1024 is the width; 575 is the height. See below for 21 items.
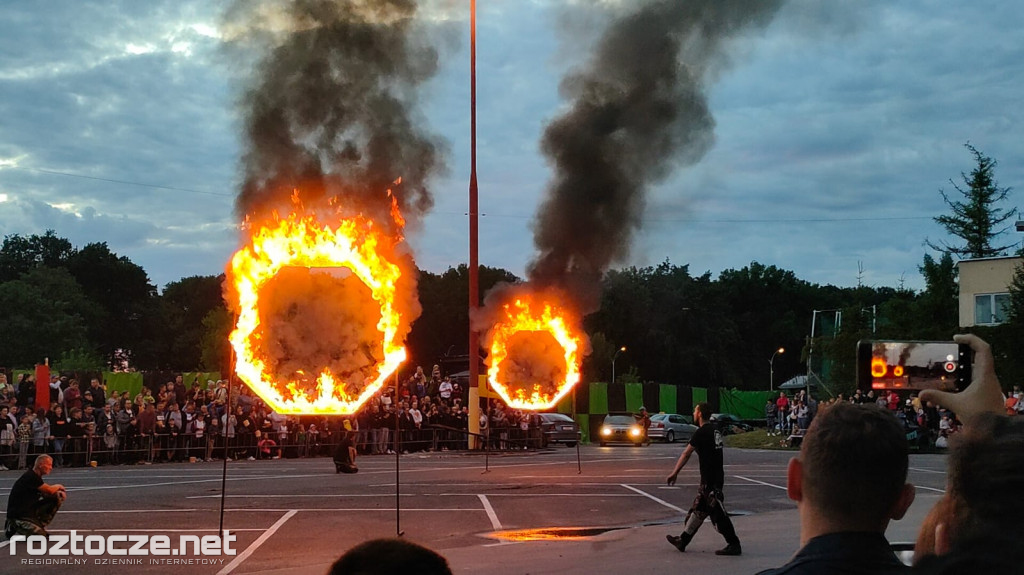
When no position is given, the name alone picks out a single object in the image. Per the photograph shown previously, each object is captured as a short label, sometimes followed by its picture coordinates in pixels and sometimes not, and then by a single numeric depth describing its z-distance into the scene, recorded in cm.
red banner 2573
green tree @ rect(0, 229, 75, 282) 8519
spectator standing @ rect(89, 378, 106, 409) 2689
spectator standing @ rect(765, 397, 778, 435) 4906
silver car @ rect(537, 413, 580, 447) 4078
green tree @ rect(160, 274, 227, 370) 8188
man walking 1168
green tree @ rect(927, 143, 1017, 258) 7231
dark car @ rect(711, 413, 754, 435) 5605
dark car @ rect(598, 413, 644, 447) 4297
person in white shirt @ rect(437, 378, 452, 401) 3569
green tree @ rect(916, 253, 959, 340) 5666
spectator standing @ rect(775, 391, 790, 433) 4505
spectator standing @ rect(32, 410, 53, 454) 2419
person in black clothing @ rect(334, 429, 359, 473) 2203
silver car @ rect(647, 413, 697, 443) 4566
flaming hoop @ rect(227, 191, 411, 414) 1496
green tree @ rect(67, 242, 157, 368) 8275
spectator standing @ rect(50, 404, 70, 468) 2470
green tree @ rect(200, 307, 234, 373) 6750
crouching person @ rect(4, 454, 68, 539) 1216
